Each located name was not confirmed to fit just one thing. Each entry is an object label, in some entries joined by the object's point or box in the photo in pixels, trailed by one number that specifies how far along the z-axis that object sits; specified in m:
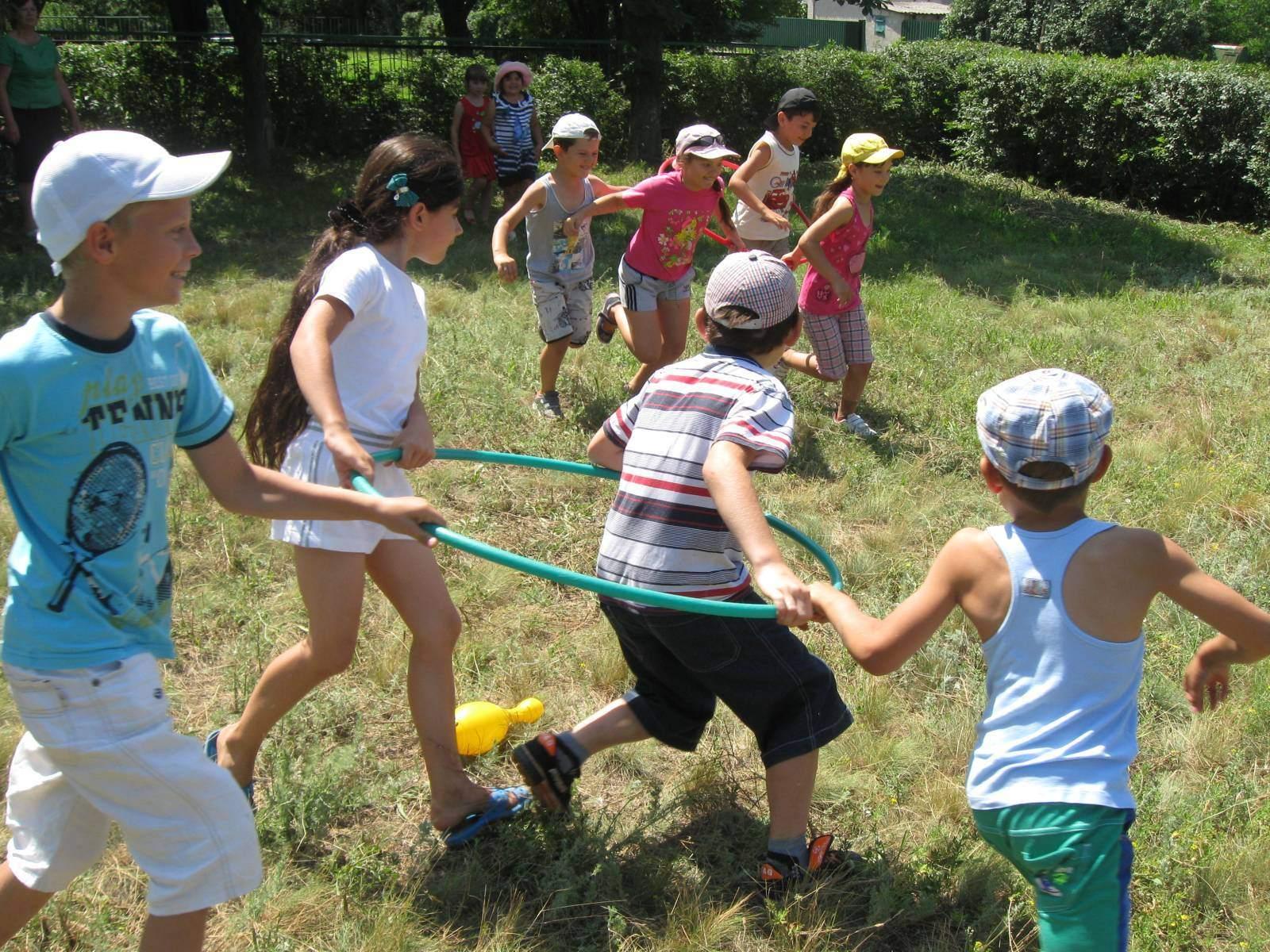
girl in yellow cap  6.75
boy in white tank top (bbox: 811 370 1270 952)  2.36
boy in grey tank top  6.78
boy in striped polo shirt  3.04
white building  52.12
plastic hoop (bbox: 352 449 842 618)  2.82
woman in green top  10.61
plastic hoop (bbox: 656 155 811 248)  6.83
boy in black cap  7.70
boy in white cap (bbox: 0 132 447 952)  2.28
